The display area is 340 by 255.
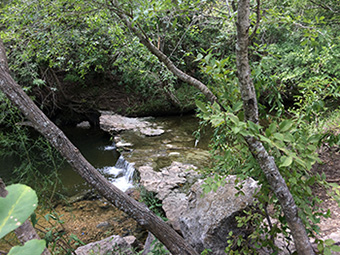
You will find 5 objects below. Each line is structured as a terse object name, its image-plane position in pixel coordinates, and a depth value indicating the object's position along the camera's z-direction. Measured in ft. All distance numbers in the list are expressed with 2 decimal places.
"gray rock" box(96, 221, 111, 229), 13.20
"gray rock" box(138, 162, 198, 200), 13.70
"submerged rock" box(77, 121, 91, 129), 31.51
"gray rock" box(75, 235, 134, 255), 9.14
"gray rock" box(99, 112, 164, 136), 24.43
